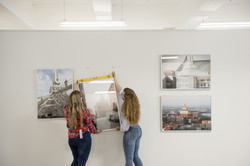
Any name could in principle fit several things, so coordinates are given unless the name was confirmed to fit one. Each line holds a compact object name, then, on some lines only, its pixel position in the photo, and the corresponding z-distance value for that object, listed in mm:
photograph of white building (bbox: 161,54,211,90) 3238
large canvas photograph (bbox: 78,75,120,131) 3166
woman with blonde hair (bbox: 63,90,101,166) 2721
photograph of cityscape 3242
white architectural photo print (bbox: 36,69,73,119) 3197
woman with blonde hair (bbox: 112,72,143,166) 2826
